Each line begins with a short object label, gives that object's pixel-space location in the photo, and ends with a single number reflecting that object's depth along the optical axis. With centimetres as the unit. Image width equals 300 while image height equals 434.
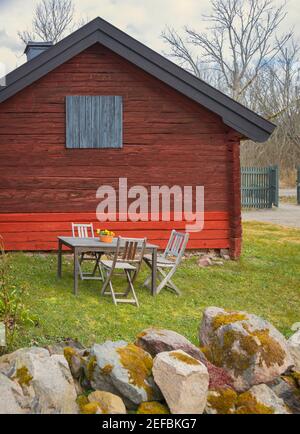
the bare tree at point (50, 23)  3127
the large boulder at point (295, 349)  497
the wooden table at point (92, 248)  862
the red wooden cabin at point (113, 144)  1149
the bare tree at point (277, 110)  4034
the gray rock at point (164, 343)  463
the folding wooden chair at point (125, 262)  833
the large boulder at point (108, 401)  390
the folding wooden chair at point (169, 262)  916
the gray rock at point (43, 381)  388
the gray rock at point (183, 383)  397
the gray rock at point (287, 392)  449
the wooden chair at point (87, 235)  965
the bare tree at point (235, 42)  3359
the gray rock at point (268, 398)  418
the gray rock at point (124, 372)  414
